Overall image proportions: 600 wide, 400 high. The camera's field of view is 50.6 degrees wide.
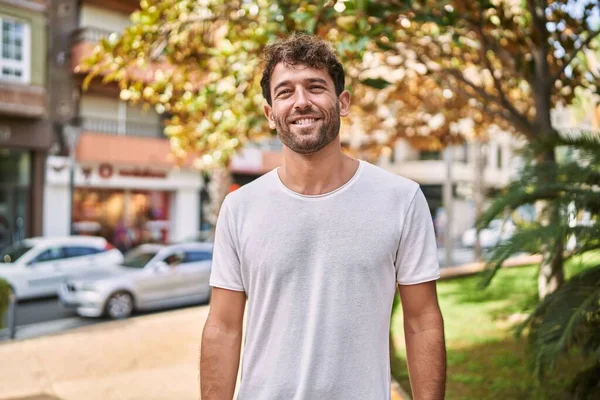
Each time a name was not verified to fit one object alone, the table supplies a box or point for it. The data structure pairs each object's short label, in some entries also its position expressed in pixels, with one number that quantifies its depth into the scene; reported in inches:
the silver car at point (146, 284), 472.1
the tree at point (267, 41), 225.8
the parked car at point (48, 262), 537.3
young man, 74.2
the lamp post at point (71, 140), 653.2
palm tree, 139.8
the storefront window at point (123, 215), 874.8
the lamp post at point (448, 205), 669.3
